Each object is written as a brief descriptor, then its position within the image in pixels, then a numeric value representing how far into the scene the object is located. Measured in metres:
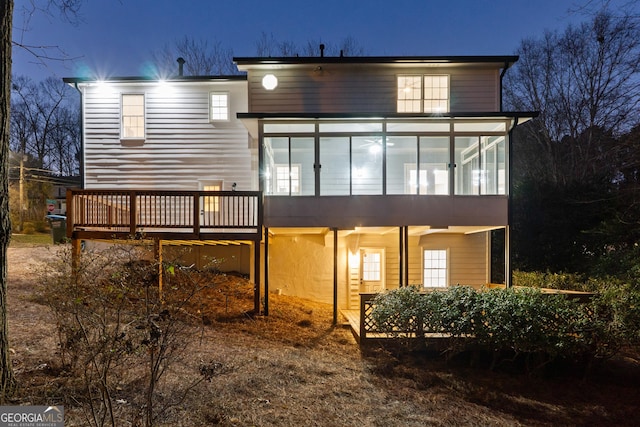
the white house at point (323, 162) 9.77
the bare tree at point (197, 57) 24.88
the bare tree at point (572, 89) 17.03
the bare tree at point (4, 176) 4.13
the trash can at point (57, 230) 17.20
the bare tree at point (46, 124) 32.09
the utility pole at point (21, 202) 20.80
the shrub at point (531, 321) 6.71
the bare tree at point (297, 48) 26.14
